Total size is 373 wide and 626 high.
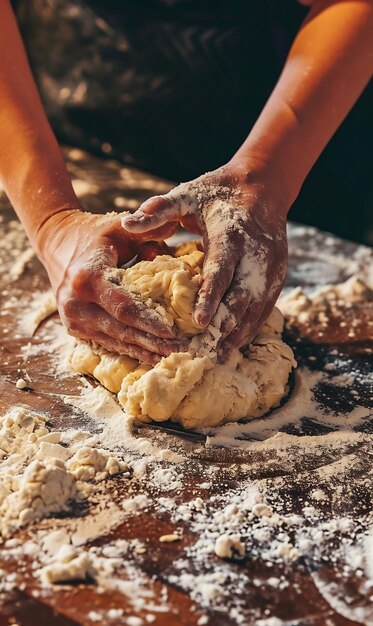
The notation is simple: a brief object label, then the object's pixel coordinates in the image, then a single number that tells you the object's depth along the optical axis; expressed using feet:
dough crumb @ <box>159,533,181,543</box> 3.81
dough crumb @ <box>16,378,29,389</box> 5.18
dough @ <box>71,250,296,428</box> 4.70
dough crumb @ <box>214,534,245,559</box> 3.71
